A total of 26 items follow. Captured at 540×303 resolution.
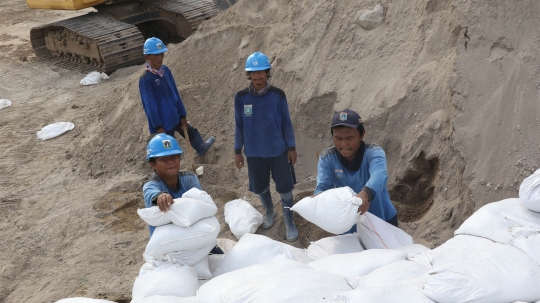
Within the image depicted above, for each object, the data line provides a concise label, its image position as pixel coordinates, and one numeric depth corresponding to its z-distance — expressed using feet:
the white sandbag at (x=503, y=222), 9.95
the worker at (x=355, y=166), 10.94
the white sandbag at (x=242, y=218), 16.29
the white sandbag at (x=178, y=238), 10.72
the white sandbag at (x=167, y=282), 10.35
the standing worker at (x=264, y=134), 15.06
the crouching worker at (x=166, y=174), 11.22
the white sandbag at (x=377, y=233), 11.60
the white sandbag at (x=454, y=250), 9.95
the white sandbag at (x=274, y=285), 9.07
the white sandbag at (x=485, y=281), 8.57
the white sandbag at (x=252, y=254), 11.40
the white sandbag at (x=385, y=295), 8.70
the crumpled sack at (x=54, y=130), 26.37
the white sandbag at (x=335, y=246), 11.92
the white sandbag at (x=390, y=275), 9.64
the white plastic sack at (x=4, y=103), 31.37
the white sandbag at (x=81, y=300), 10.03
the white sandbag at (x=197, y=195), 10.91
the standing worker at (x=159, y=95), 19.33
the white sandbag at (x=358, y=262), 10.32
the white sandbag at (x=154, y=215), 10.62
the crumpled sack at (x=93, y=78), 33.55
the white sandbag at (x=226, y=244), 13.06
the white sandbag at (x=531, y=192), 10.05
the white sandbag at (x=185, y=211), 10.62
